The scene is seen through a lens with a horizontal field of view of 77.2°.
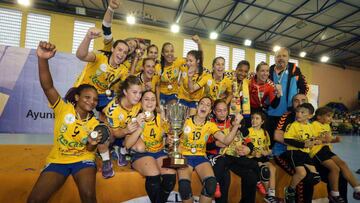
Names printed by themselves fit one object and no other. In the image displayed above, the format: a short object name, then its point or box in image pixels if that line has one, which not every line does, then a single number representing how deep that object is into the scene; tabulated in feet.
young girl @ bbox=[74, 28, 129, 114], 9.35
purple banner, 17.98
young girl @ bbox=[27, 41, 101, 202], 6.61
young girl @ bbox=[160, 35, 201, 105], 12.64
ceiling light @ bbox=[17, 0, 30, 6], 27.88
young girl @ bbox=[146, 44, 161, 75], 12.51
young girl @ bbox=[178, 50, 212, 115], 11.10
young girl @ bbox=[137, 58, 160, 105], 11.07
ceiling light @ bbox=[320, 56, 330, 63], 50.72
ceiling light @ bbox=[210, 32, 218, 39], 38.18
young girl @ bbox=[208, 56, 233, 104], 11.84
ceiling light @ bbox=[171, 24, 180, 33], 35.02
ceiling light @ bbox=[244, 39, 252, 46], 41.84
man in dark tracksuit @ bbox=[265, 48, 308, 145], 11.80
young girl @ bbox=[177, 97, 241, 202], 8.02
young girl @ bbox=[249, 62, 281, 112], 11.38
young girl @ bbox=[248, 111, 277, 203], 9.45
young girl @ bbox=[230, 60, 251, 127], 11.41
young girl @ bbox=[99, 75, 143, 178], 8.39
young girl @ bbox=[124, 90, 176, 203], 7.41
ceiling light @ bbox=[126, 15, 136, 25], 32.42
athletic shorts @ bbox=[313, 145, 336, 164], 10.37
